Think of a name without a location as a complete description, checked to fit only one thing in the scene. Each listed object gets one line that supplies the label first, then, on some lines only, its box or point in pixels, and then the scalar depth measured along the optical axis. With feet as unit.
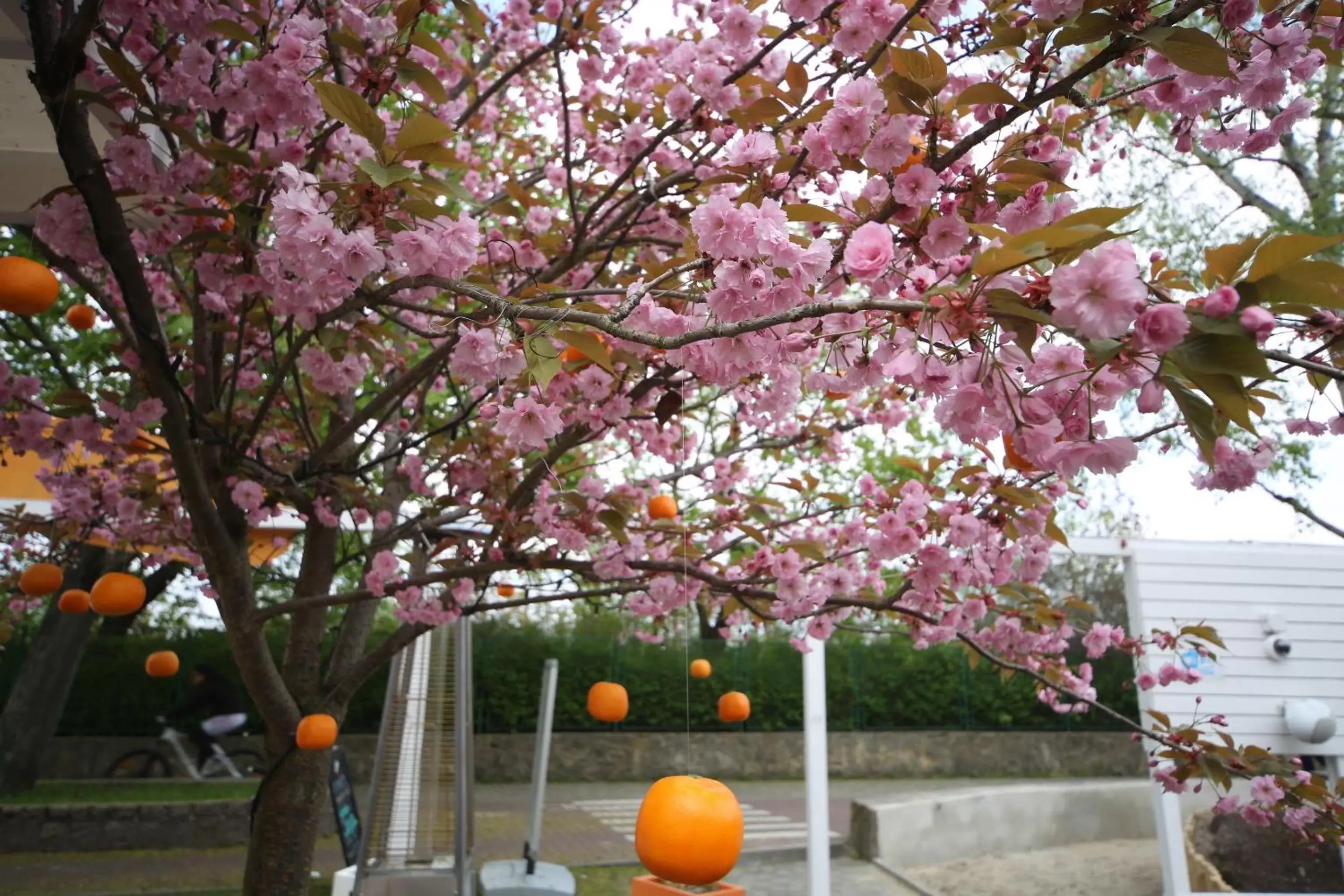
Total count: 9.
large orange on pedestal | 5.38
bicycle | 27.61
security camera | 17.69
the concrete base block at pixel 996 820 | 23.56
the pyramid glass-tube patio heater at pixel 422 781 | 11.54
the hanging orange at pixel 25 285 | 5.71
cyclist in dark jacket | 27.27
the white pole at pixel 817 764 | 16.83
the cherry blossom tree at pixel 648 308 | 3.70
